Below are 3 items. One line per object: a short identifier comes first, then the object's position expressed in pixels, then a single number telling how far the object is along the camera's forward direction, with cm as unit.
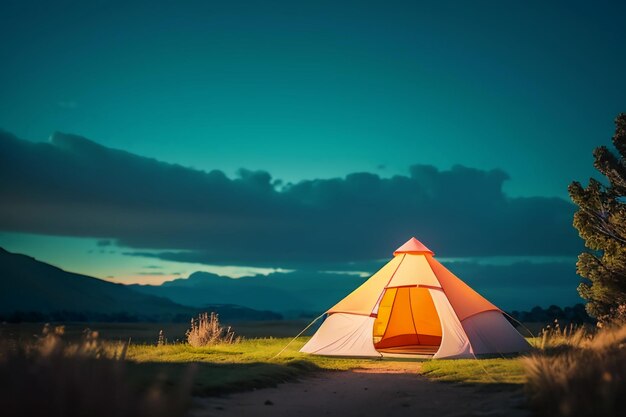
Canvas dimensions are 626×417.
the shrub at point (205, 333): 1617
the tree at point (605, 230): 1714
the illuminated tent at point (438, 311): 1387
